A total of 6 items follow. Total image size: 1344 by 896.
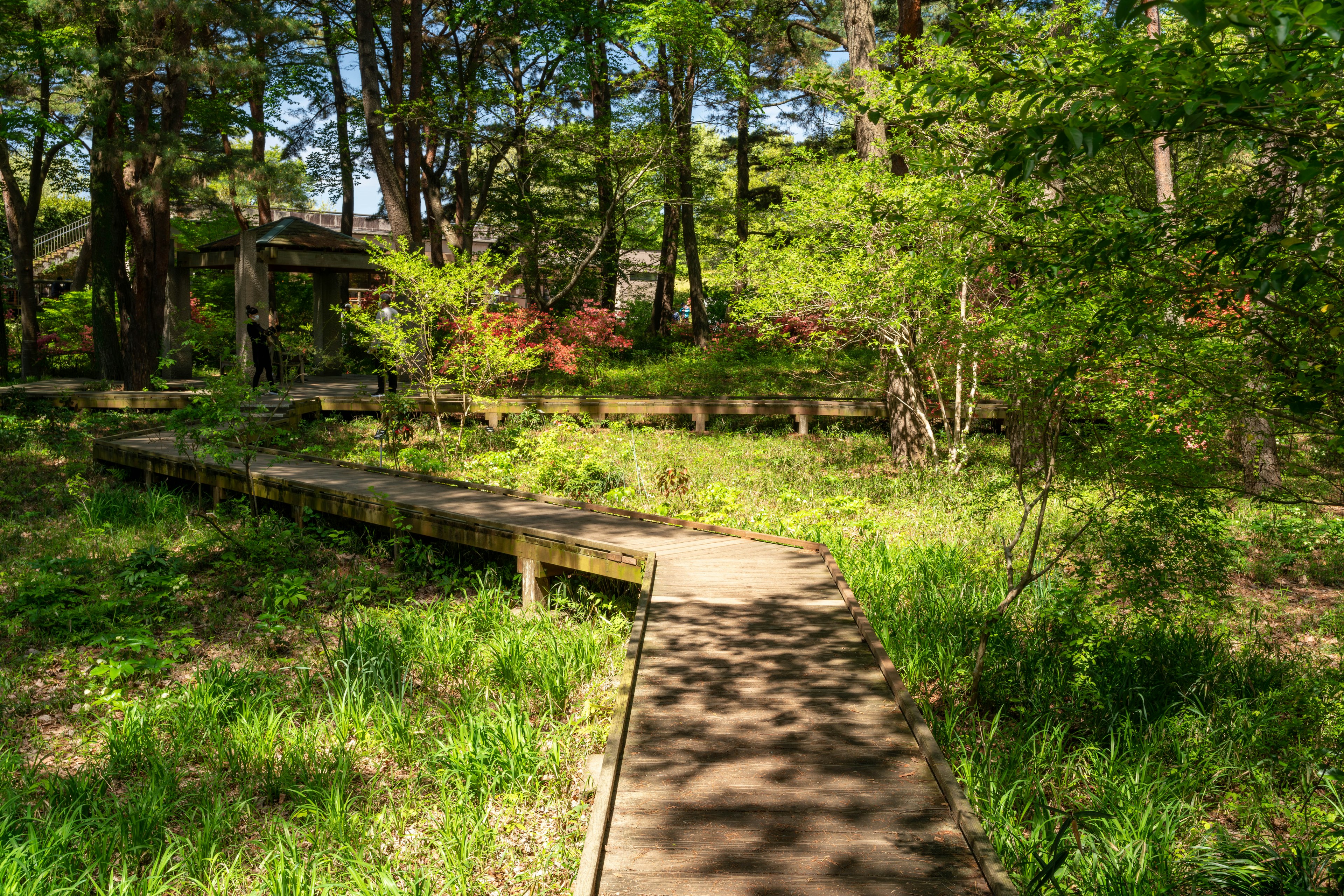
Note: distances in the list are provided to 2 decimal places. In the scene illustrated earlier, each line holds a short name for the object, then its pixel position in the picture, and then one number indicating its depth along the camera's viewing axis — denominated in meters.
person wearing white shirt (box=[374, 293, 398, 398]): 13.02
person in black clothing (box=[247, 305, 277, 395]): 15.46
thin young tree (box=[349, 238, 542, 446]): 12.31
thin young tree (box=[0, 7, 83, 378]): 15.55
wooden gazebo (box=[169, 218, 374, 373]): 17.27
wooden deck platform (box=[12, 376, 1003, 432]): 13.96
